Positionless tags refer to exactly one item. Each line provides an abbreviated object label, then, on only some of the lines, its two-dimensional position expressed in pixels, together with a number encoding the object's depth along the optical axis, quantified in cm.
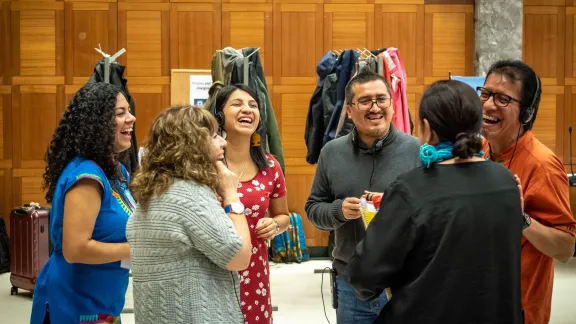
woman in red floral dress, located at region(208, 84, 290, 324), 280
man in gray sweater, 265
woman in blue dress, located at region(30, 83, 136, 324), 236
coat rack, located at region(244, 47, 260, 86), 531
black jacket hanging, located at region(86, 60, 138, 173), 562
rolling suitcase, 612
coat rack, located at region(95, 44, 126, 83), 549
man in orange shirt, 214
